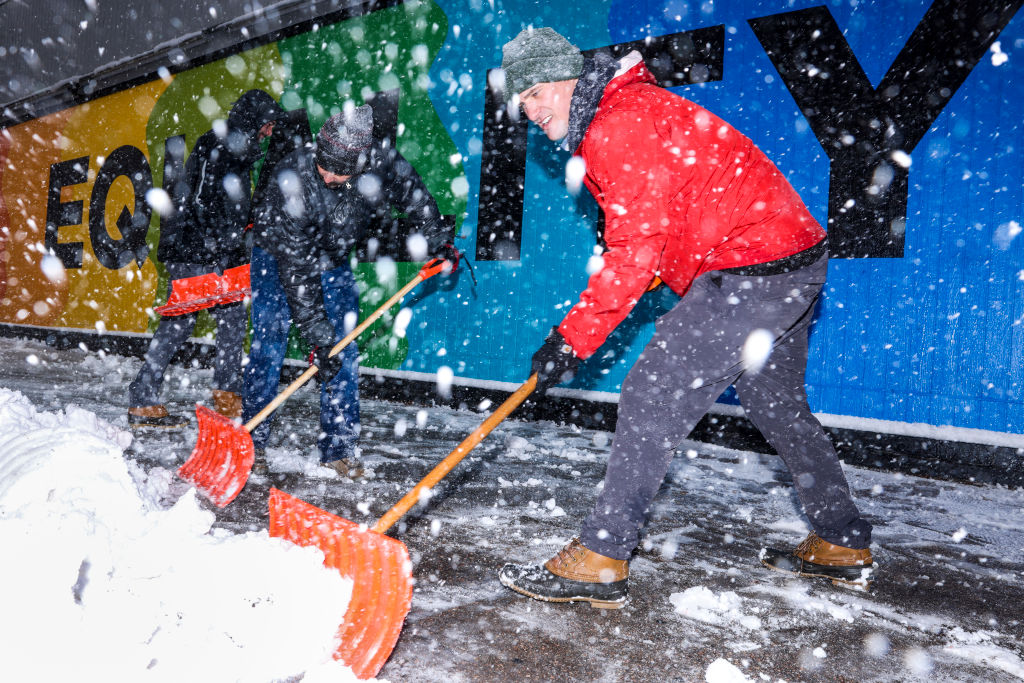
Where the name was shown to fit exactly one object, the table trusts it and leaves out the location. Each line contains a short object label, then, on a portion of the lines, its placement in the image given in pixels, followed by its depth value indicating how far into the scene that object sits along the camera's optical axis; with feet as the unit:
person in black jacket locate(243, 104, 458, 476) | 10.22
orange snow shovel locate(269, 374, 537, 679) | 4.99
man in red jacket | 6.14
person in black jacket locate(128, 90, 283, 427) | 13.52
